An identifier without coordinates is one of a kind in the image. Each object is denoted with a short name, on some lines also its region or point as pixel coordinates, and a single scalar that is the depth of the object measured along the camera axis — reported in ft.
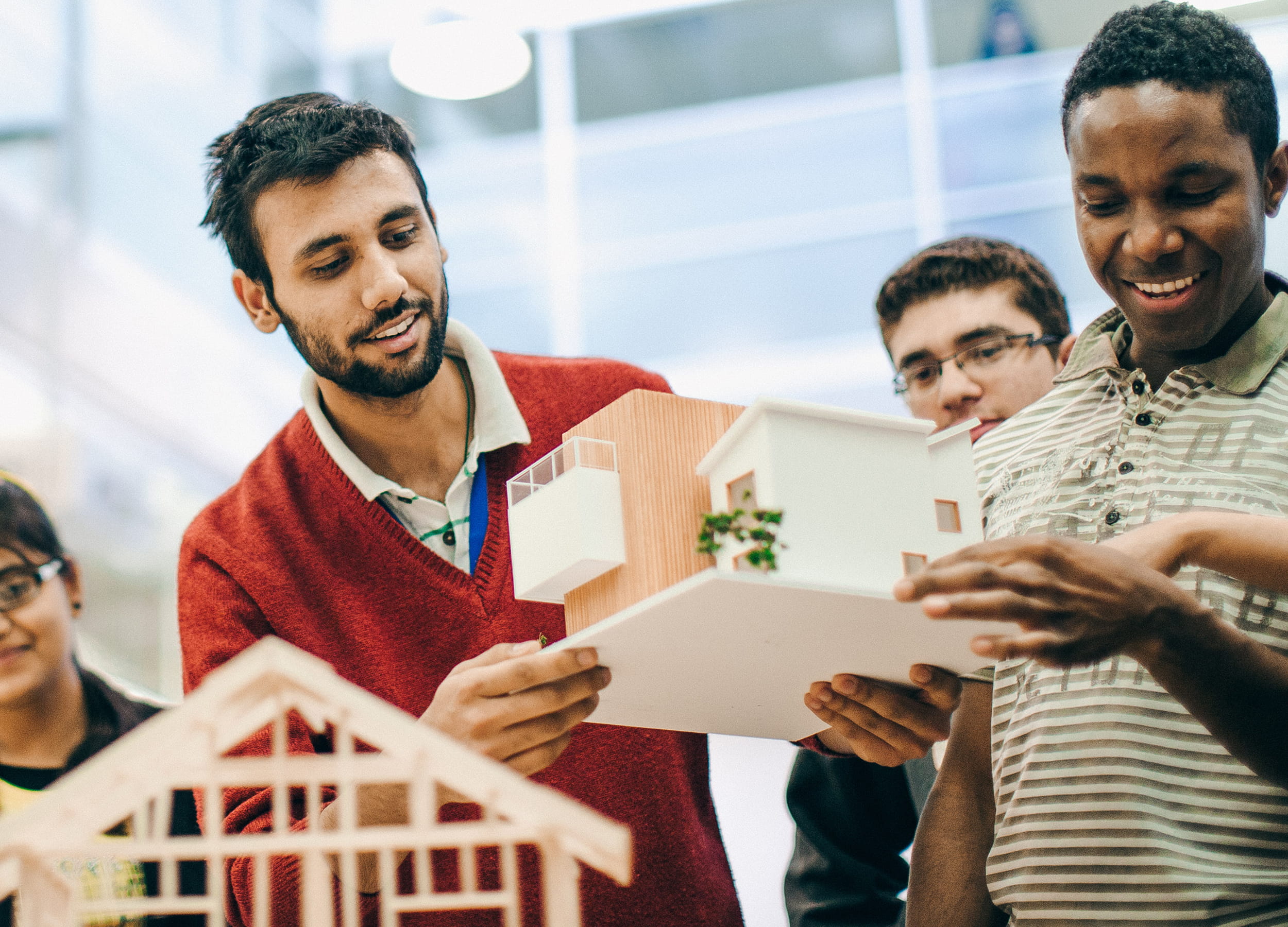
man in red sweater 9.27
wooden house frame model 5.16
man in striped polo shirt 6.05
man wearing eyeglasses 10.68
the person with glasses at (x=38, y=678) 11.93
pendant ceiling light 37.83
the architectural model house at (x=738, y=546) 6.48
